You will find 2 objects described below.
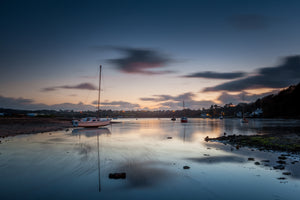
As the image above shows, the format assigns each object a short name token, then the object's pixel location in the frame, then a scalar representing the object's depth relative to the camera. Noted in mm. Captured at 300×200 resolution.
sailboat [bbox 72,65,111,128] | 55197
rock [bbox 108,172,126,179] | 12914
